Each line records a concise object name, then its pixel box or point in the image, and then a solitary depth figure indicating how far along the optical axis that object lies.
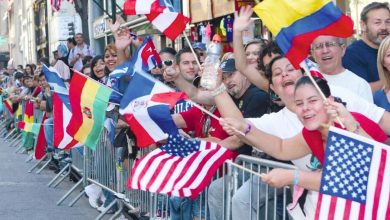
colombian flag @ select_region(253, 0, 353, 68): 9.39
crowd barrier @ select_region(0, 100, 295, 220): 10.78
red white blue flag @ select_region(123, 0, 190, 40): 14.77
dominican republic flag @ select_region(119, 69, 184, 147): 13.08
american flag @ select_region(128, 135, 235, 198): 12.24
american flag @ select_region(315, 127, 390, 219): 8.61
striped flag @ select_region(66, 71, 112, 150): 16.55
